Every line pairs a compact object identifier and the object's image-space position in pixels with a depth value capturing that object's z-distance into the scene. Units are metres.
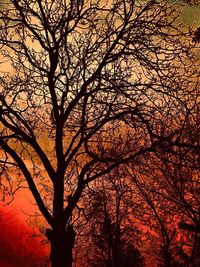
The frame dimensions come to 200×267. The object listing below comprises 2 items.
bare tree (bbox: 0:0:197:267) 10.20
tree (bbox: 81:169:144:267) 29.09
